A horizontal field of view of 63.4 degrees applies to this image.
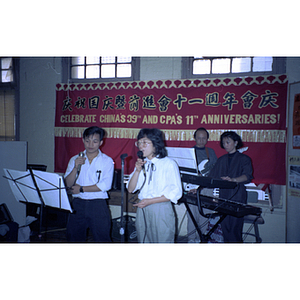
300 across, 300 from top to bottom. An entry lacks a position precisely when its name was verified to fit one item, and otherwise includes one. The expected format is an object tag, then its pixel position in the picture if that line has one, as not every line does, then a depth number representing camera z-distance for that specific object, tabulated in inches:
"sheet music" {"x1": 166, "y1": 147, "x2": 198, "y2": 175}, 94.5
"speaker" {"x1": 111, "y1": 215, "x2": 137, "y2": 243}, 121.6
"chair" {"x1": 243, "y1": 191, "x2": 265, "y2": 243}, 111.3
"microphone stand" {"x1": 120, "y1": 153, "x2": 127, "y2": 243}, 81.1
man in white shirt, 83.9
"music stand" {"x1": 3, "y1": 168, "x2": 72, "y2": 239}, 77.9
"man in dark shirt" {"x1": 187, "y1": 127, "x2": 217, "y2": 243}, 121.0
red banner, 118.0
